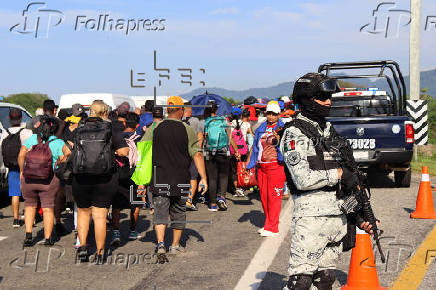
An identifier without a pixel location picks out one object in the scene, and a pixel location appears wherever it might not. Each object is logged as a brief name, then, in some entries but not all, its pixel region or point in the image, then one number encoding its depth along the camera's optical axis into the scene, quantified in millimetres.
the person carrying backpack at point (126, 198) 7809
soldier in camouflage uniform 3781
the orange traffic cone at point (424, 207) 9119
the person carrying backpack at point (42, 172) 7734
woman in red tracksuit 8102
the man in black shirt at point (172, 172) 7000
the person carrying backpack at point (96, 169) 6504
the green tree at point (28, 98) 49000
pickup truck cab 12023
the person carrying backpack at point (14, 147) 9211
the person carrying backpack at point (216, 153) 10414
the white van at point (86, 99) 17312
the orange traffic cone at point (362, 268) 5238
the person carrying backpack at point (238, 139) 11969
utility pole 18969
